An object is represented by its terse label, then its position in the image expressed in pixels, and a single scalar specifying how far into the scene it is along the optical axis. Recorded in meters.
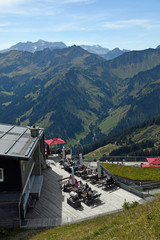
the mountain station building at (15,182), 22.95
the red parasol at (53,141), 44.71
